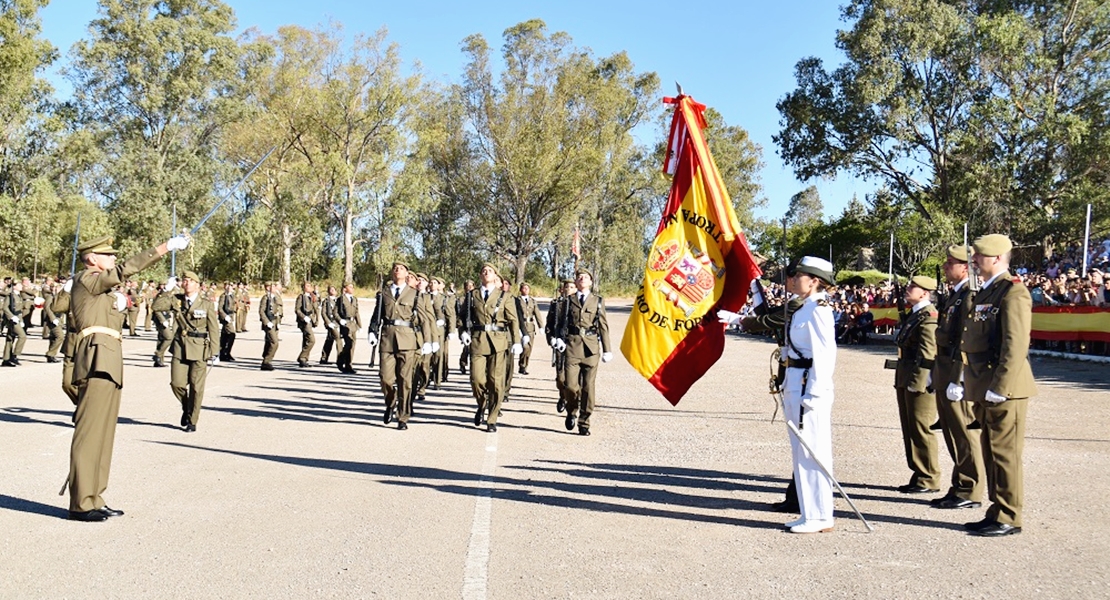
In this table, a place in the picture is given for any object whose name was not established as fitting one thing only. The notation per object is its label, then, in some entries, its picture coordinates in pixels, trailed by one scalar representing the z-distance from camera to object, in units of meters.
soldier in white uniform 6.06
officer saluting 6.27
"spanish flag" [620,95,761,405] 7.36
